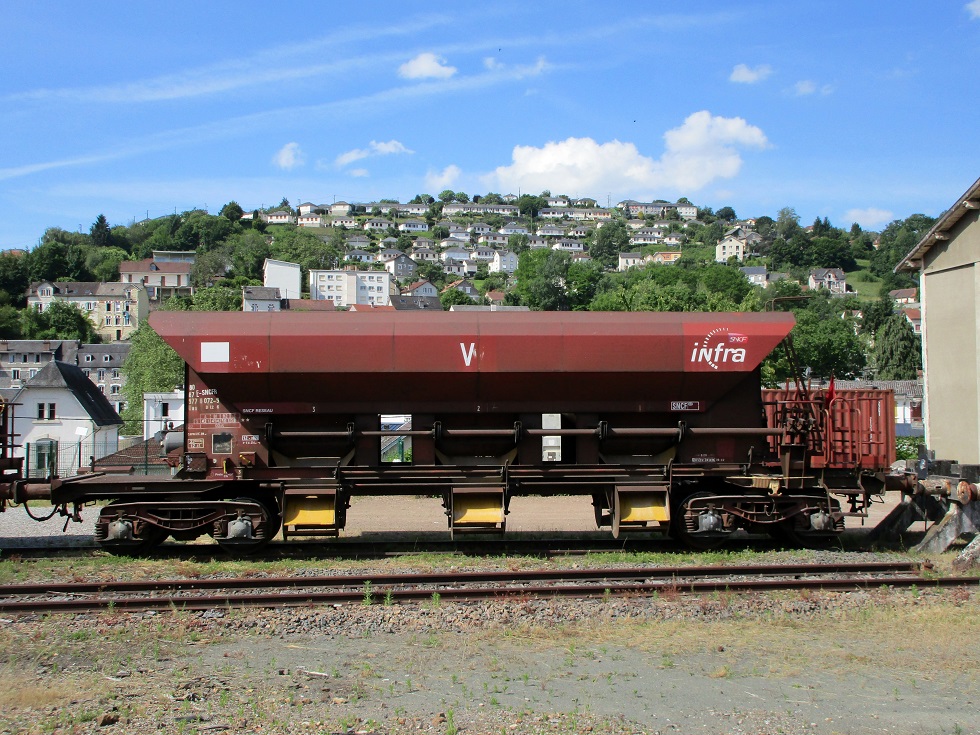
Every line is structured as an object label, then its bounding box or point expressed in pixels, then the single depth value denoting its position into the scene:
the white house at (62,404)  46.28
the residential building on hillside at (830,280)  186.12
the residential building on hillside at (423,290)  168.38
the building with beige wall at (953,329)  22.84
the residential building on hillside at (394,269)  198.38
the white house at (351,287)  159.00
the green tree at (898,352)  90.94
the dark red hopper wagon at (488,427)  12.43
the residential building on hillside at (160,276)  154.75
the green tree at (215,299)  93.38
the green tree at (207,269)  151.12
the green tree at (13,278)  148.07
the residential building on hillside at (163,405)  39.91
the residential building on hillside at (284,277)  144.25
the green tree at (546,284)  133.38
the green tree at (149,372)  62.81
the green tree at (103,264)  172.25
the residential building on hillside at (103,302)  135.00
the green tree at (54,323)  119.56
